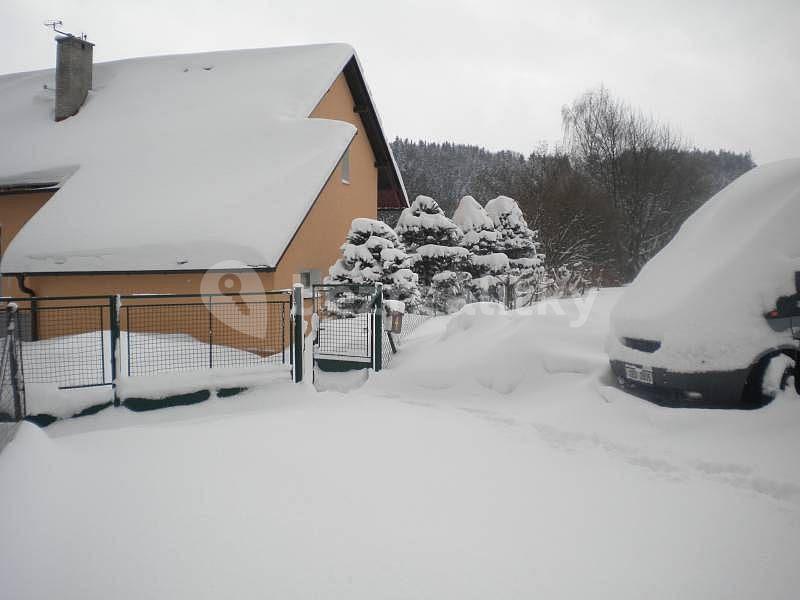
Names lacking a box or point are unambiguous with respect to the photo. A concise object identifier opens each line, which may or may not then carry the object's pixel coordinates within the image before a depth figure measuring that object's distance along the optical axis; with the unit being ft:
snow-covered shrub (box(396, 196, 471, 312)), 46.16
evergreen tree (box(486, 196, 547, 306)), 62.34
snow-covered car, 14.53
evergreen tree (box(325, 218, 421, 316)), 34.96
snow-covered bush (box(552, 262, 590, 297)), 69.19
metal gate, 25.59
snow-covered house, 31.78
